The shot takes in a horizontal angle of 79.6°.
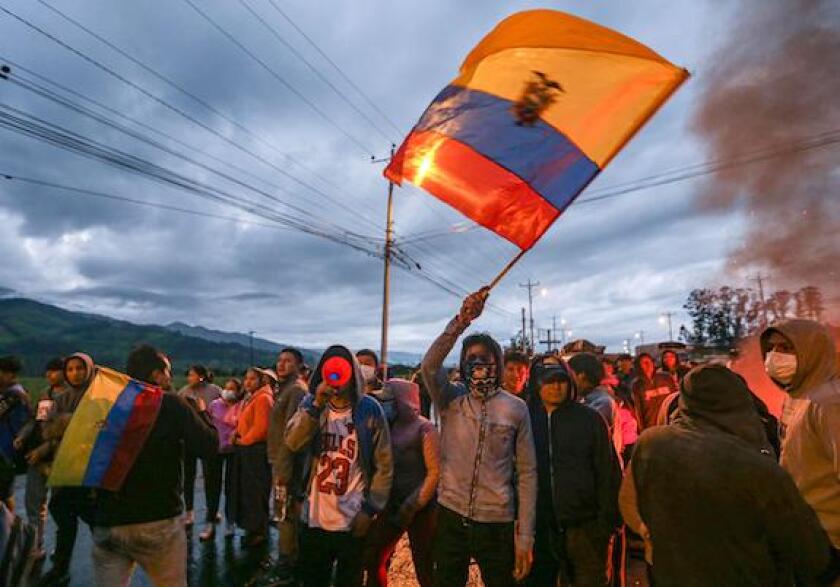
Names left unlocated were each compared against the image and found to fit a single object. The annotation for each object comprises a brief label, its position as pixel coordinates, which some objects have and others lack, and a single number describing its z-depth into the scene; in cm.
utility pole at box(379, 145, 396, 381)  2266
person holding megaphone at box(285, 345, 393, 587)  349
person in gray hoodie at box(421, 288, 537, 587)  330
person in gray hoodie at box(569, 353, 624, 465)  446
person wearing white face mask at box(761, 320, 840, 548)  254
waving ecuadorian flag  364
